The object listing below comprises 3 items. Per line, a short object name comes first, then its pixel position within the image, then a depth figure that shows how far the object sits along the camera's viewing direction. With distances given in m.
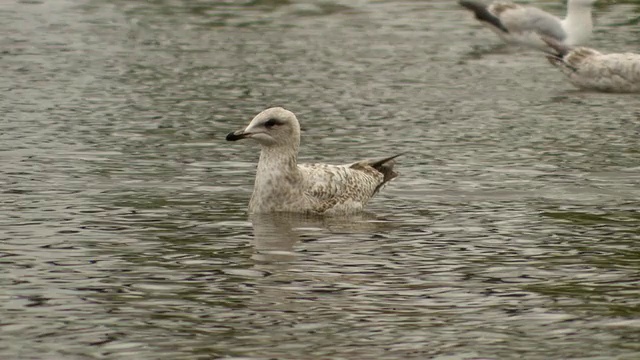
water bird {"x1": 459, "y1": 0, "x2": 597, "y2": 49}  28.89
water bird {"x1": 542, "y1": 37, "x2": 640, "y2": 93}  24.23
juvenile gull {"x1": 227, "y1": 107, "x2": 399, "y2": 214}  15.34
